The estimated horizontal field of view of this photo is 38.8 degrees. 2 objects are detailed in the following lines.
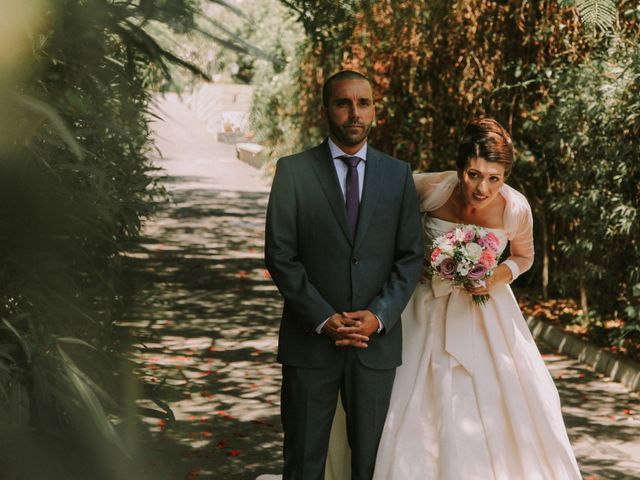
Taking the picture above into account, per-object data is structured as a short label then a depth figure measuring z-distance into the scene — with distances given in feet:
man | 10.73
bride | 11.67
